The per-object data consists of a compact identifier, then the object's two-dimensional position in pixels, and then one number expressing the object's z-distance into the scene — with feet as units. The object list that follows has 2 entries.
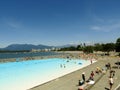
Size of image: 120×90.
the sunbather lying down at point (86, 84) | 24.53
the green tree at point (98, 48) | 176.73
